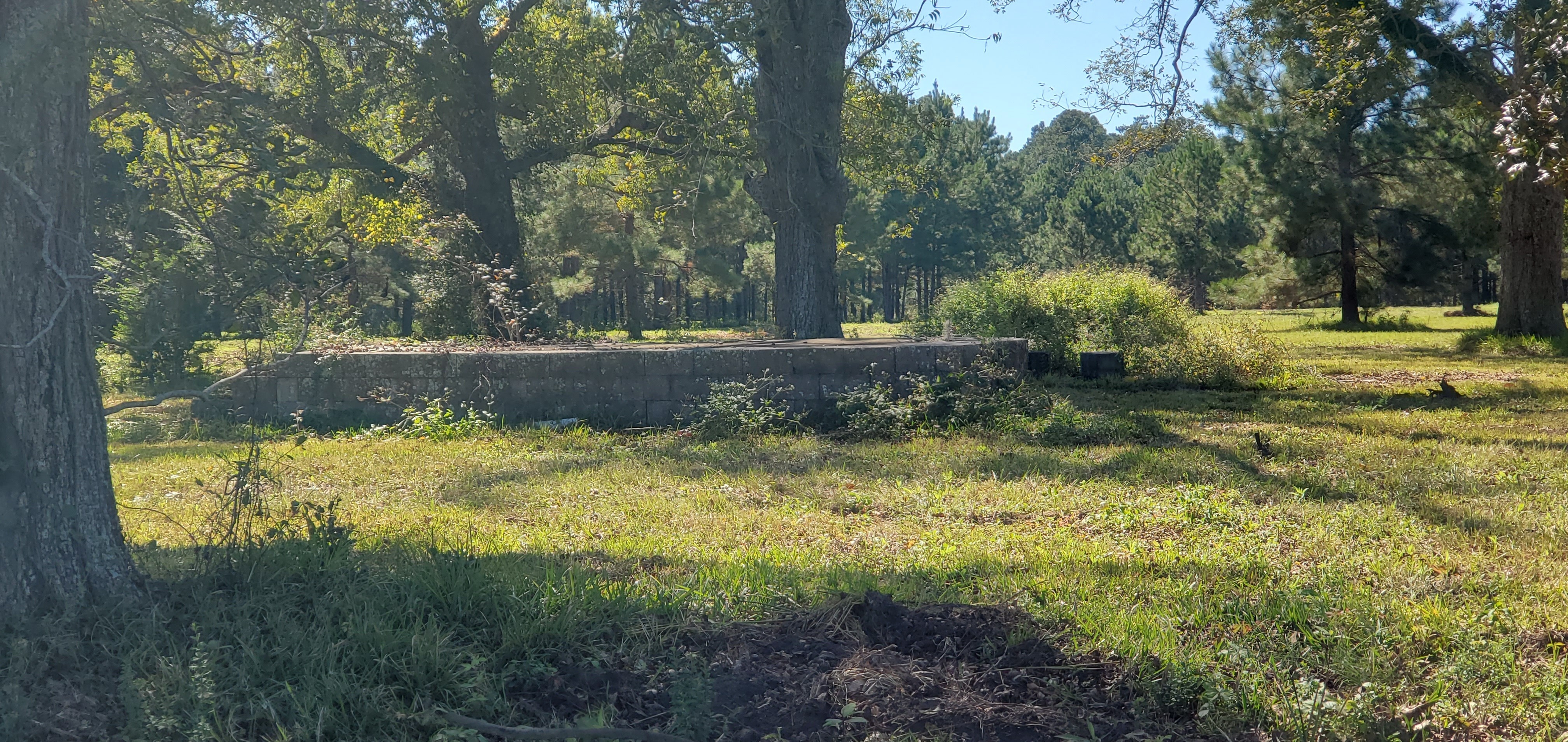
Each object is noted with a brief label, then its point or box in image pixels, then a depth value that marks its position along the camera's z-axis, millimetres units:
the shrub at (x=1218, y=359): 12367
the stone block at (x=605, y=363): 9438
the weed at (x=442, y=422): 9086
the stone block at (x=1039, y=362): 13312
